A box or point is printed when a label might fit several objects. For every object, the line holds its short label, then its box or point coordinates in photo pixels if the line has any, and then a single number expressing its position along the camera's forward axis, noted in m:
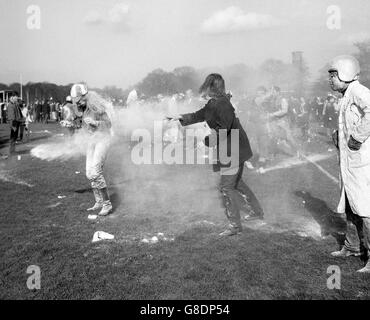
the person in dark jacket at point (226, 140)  5.70
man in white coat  4.23
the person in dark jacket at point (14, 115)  15.51
